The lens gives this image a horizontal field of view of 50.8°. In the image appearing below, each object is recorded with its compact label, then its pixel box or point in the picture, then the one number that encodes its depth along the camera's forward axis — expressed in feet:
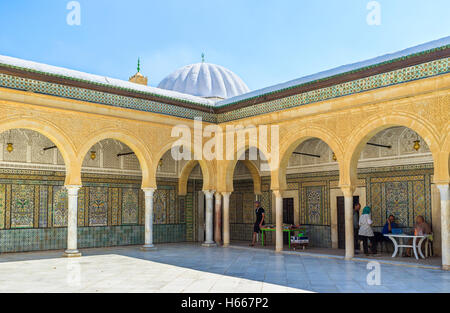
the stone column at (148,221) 34.21
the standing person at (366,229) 29.81
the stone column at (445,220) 23.85
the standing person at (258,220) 37.40
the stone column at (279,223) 32.91
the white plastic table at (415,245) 27.27
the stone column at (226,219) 36.96
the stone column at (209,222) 37.70
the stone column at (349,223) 28.53
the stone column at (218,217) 38.11
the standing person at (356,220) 31.99
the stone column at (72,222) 29.76
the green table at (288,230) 34.94
